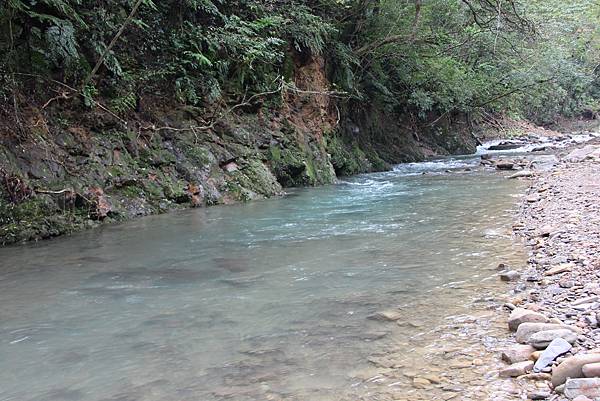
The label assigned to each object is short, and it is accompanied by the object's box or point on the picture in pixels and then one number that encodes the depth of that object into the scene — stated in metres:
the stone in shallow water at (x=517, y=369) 3.01
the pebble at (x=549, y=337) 3.23
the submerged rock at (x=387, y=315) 4.11
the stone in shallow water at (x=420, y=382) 3.06
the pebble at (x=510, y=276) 4.89
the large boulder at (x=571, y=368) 2.77
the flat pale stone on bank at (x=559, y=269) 4.78
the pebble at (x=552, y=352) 3.00
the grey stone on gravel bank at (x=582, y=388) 2.54
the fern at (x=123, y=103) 9.97
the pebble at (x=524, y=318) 3.64
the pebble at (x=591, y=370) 2.68
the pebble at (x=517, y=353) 3.18
